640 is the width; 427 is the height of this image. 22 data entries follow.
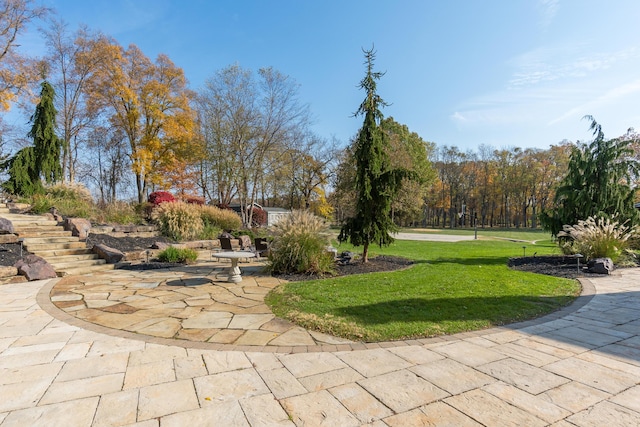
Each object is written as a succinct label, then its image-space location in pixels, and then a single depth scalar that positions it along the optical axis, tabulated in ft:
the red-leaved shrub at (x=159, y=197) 50.31
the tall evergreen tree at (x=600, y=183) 28.96
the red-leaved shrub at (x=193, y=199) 65.00
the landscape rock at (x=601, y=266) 23.15
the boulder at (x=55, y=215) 31.68
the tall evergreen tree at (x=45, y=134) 39.75
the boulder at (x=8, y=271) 18.88
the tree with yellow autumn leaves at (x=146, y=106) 62.28
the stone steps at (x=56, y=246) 23.12
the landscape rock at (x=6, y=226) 24.61
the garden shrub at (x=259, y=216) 73.74
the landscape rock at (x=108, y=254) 25.49
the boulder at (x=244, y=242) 37.17
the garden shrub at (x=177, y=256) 26.89
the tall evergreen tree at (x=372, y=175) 24.13
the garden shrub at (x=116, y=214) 35.99
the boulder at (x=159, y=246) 30.35
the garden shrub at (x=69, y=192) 37.42
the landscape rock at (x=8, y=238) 24.02
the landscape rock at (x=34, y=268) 19.57
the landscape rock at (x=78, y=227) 28.53
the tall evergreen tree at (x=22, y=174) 37.65
